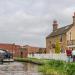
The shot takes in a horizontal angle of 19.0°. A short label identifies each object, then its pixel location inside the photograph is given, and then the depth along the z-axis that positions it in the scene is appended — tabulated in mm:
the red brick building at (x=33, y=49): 65314
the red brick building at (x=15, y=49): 63239
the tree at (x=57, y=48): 51243
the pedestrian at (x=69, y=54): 25361
